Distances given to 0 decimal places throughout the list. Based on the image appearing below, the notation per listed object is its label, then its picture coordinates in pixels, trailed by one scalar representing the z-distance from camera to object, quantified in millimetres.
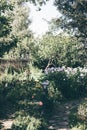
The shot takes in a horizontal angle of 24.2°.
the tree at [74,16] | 14566
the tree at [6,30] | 9663
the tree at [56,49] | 18714
